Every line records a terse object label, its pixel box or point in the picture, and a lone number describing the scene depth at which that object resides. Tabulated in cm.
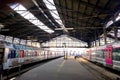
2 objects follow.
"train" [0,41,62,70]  705
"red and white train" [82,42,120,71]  785
